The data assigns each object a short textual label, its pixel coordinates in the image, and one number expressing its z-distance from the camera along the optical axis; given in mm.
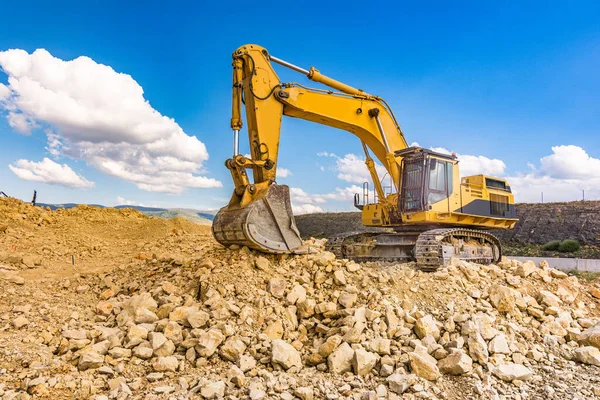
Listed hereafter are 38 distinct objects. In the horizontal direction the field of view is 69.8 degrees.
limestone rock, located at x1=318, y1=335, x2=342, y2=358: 4477
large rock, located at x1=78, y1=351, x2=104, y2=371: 4258
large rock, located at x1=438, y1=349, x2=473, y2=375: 4309
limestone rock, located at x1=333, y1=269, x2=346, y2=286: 5849
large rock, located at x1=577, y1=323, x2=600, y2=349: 5523
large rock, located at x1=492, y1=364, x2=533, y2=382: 4473
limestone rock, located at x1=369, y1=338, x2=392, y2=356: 4504
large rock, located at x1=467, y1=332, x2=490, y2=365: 4609
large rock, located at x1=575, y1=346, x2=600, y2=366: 5071
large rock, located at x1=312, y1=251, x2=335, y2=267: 6301
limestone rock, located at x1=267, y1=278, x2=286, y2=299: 5504
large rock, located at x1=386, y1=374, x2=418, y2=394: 3965
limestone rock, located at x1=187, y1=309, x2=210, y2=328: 4922
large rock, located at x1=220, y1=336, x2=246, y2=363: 4426
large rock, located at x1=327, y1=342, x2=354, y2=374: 4281
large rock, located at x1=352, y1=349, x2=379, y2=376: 4227
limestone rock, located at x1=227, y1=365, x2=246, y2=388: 3982
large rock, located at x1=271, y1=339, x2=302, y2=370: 4333
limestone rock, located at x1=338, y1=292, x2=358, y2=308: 5387
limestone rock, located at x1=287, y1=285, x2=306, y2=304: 5438
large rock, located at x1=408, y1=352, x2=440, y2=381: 4207
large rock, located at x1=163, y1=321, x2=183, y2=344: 4762
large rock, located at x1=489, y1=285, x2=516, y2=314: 5906
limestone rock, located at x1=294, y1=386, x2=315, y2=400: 3809
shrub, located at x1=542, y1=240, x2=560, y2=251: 20781
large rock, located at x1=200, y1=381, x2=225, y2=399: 3803
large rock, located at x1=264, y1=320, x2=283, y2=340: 4849
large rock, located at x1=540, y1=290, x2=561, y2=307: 6352
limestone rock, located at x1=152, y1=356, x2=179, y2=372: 4297
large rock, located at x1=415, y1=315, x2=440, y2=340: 4887
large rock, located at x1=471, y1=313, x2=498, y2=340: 4984
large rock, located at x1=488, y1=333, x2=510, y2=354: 4818
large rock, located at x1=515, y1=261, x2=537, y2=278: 7516
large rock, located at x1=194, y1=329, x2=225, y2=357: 4445
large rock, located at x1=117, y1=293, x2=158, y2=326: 5191
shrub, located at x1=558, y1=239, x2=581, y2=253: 19947
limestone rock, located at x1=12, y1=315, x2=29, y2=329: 5081
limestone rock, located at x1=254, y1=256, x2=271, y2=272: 5998
